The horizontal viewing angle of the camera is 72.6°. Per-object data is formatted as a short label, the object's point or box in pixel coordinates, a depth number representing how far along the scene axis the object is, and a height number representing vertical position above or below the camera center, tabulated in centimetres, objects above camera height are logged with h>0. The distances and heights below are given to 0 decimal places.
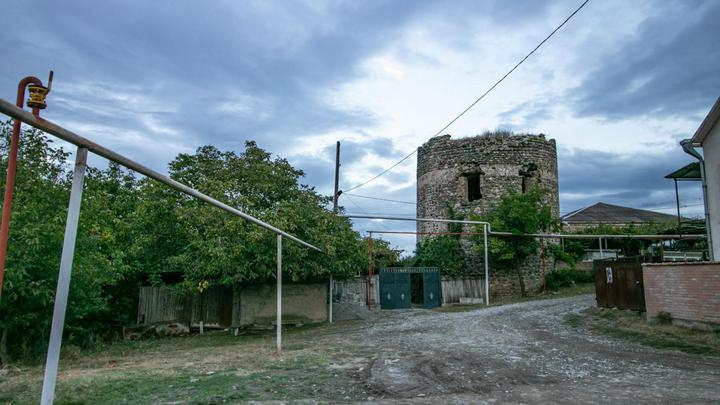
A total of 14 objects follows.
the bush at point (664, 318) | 1138 -79
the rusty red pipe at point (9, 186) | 378 +69
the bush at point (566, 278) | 2416 +21
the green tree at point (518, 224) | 2202 +259
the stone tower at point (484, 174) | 2472 +549
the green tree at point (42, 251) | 923 +51
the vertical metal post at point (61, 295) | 379 -15
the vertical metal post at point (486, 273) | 2078 +32
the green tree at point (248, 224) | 1312 +152
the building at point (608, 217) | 3487 +493
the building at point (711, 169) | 1254 +298
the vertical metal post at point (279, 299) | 918 -39
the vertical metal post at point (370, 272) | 1994 +28
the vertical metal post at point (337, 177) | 1938 +423
